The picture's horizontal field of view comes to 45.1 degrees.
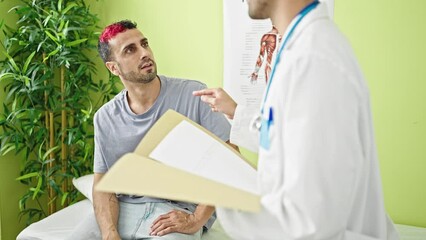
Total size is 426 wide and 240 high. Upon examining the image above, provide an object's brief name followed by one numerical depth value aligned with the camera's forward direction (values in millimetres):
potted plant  2607
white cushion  2421
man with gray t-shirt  1976
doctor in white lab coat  880
